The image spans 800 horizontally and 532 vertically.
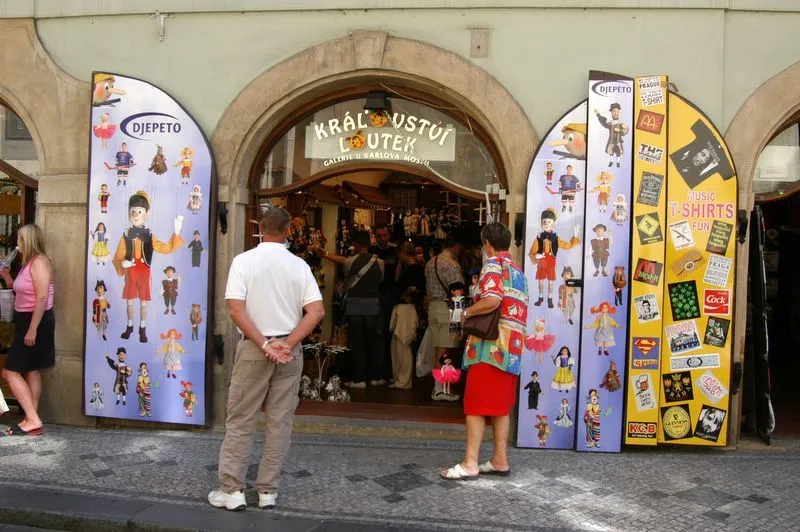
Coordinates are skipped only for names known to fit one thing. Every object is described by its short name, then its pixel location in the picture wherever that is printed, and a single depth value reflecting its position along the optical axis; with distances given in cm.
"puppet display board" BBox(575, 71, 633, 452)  666
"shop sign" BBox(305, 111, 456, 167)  744
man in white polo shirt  505
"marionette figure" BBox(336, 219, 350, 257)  1093
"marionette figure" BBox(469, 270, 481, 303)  576
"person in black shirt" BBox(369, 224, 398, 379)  992
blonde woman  701
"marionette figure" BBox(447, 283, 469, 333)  845
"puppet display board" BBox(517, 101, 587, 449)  672
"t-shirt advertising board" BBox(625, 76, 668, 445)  664
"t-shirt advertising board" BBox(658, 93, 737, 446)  661
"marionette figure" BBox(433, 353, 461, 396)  640
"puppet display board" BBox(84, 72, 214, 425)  715
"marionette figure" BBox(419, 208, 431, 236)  1123
